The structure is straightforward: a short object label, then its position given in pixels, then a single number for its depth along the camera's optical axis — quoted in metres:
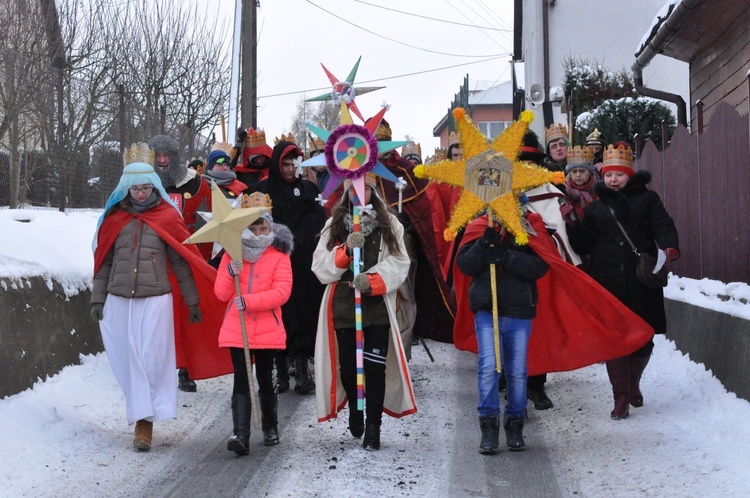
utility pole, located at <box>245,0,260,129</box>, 18.53
